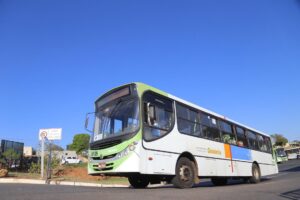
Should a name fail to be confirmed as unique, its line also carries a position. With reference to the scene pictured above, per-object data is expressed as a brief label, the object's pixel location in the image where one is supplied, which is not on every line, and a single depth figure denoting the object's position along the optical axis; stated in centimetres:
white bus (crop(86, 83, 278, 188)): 668
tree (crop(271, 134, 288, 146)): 8206
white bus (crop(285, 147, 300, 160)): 5220
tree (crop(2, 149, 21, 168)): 1669
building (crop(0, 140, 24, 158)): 1749
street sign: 1402
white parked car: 4228
